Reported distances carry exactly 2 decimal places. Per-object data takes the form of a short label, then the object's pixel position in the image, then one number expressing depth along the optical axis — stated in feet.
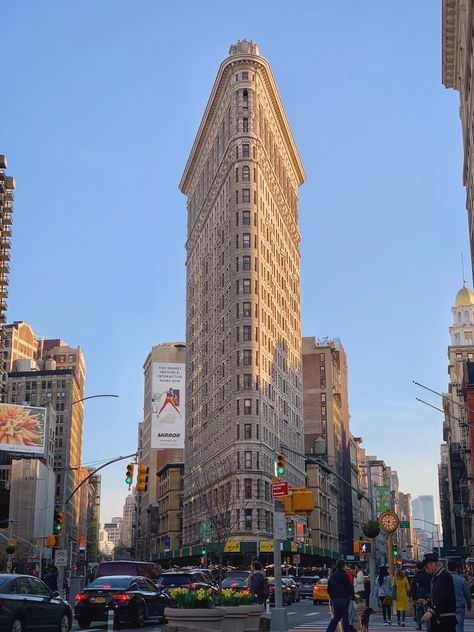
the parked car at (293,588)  160.15
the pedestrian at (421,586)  80.48
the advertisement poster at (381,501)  278.58
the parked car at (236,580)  122.40
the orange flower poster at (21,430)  357.20
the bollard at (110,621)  59.16
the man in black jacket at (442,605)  40.47
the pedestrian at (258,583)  87.61
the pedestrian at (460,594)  50.14
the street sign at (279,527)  77.66
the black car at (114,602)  80.74
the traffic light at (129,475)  132.67
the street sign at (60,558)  127.74
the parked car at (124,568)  99.76
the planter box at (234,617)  57.62
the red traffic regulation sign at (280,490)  78.96
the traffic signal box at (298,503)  76.64
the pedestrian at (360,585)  109.29
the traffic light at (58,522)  128.36
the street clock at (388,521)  111.34
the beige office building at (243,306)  311.47
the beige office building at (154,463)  557.74
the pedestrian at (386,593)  99.49
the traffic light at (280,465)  90.17
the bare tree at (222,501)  296.51
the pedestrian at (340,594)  63.31
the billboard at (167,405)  343.87
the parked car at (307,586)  197.84
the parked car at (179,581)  100.89
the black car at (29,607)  58.54
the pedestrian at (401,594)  94.99
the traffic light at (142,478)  120.16
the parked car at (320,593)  161.79
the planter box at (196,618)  54.80
